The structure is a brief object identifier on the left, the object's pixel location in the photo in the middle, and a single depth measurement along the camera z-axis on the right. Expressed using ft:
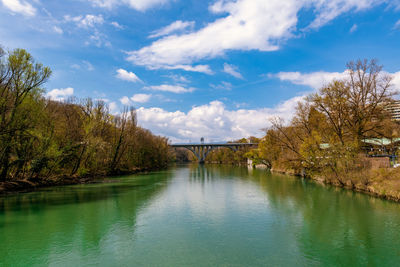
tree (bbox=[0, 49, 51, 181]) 67.11
